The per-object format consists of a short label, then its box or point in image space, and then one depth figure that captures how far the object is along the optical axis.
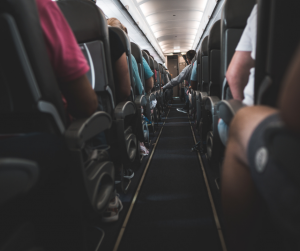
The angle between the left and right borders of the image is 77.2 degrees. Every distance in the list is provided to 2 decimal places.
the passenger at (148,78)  3.07
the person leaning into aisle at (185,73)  4.17
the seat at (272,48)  0.57
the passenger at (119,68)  1.40
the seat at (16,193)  0.49
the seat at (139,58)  2.55
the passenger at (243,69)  0.90
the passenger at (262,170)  0.33
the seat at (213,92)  1.51
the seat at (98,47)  1.19
